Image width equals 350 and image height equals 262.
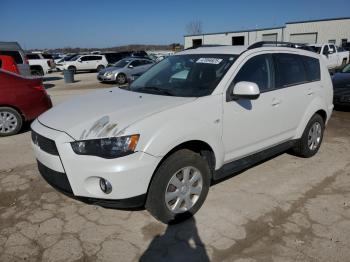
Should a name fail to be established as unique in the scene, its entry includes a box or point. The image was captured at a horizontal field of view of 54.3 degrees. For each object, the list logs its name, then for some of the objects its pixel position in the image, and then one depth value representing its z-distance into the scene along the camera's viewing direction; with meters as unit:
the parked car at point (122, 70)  18.25
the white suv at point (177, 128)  2.98
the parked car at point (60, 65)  27.91
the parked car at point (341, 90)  8.66
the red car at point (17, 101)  6.78
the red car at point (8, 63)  12.82
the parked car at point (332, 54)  19.90
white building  41.66
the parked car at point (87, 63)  28.24
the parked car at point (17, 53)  14.61
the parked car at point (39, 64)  21.97
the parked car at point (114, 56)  29.31
